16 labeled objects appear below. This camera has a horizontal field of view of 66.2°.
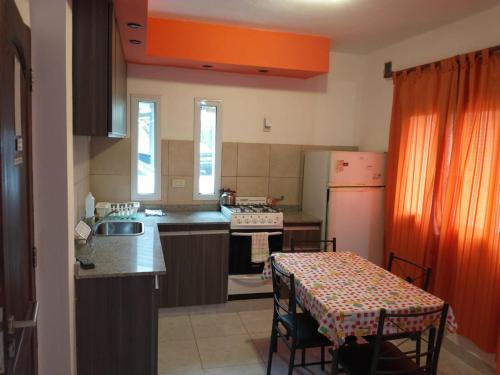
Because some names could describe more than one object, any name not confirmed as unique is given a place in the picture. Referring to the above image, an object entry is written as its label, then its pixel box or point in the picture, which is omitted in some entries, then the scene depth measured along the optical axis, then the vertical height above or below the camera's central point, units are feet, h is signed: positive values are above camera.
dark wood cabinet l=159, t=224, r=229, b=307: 11.43 -3.51
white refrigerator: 12.43 -1.45
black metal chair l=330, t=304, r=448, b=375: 6.30 -3.68
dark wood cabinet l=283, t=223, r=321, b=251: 12.65 -2.69
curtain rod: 12.88 +2.92
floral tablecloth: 6.40 -2.55
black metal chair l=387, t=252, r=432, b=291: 8.00 -2.48
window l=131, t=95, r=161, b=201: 12.64 -0.10
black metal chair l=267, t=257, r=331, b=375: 7.75 -3.68
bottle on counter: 10.58 -1.79
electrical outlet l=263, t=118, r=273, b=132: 13.78 +0.93
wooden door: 3.54 -0.69
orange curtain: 8.95 -0.64
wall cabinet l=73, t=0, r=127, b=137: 6.81 +1.36
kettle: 13.26 -1.69
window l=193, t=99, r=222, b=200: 13.22 -0.03
